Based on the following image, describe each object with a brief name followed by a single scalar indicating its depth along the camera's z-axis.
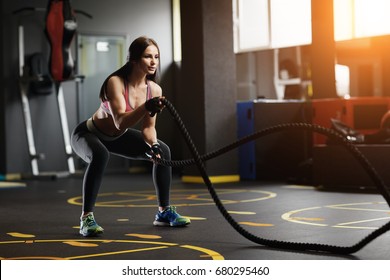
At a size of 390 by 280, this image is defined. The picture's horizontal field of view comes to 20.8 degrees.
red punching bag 15.31
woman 6.64
